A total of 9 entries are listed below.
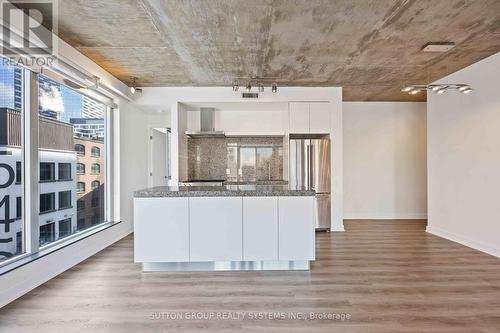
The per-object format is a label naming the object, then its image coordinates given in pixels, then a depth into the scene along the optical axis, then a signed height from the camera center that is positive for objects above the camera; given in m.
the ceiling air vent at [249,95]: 5.69 +1.28
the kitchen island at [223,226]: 3.52 -0.69
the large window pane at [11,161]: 2.88 +0.05
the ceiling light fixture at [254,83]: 5.15 +1.44
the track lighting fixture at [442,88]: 4.26 +1.06
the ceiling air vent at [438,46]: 3.73 +1.43
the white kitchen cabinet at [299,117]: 5.90 +0.90
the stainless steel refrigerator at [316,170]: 5.80 -0.10
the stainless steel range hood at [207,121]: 6.20 +0.88
